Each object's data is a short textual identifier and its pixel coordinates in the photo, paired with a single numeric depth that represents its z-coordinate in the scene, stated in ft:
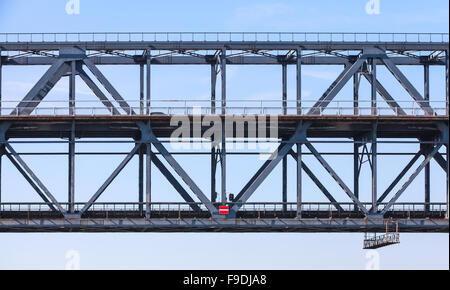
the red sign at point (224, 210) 309.63
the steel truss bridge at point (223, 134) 308.19
